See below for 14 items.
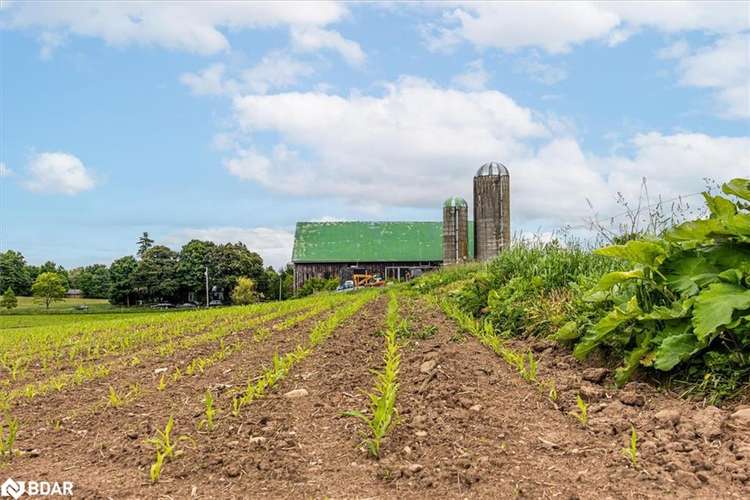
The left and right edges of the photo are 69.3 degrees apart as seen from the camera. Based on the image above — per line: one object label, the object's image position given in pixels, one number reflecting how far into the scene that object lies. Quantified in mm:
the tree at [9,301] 50156
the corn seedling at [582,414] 3182
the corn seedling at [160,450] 2654
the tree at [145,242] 71188
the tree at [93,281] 70625
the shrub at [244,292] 45281
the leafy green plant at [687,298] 3459
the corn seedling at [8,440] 3252
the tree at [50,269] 72375
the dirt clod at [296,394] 3801
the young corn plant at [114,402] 4078
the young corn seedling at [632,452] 2581
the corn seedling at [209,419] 3217
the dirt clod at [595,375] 4035
